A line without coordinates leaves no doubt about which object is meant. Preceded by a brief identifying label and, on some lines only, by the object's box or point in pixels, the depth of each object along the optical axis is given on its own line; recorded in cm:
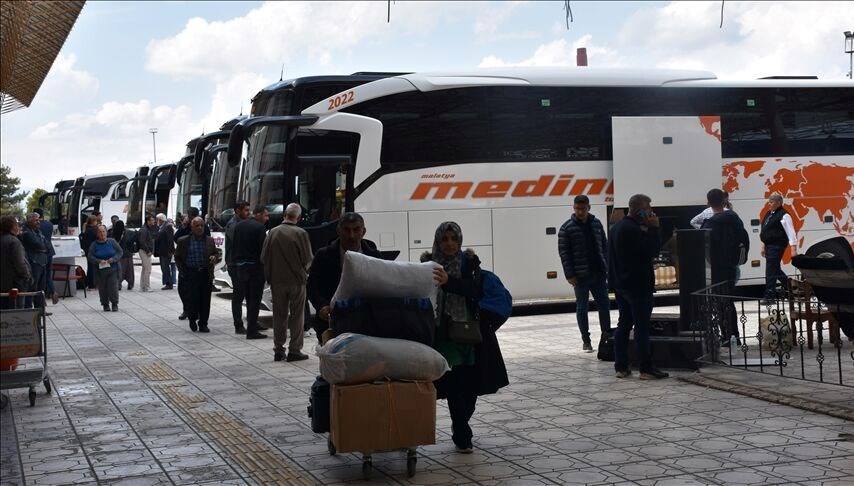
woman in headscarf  763
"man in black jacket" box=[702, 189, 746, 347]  1273
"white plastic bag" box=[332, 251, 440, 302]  720
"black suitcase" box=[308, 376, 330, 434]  761
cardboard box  711
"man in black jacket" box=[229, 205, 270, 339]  1558
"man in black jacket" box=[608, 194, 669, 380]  1087
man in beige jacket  1334
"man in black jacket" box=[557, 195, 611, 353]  1303
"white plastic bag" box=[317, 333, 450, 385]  712
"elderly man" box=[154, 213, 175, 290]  2675
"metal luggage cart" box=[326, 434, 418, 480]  729
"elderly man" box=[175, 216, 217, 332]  1734
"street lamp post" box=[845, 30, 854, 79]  3168
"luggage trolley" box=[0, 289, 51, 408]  1024
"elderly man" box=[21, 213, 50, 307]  1958
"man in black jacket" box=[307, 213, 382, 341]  801
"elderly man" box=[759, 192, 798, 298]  1548
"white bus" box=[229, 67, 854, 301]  1814
